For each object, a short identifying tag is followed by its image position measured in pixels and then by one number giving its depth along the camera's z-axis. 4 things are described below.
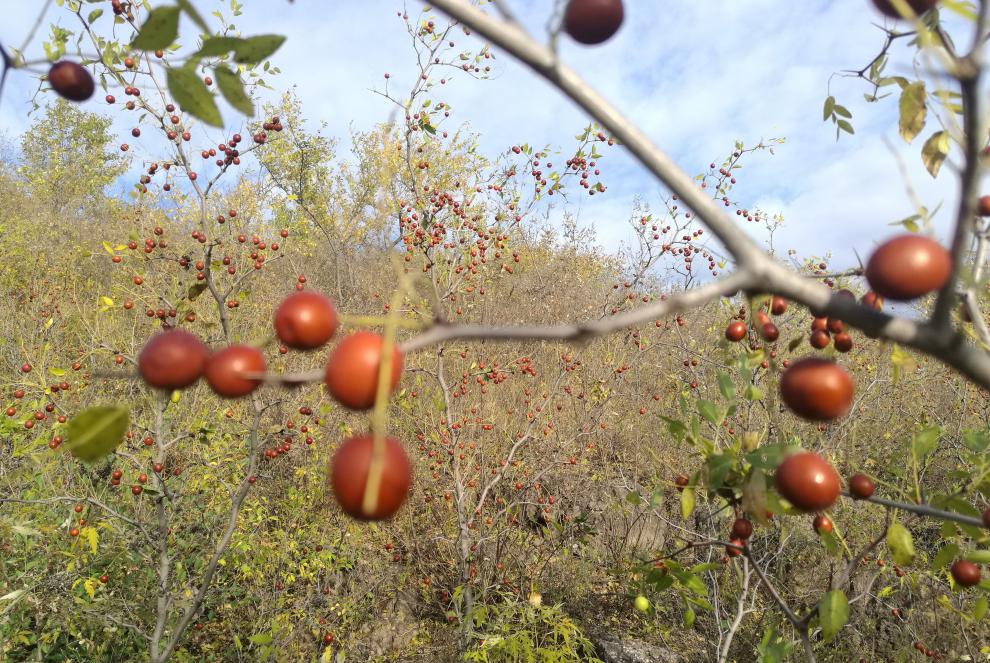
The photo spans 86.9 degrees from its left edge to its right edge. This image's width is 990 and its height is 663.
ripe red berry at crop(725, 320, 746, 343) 0.31
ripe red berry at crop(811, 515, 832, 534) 0.30
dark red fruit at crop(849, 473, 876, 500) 0.27
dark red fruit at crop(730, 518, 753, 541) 0.31
